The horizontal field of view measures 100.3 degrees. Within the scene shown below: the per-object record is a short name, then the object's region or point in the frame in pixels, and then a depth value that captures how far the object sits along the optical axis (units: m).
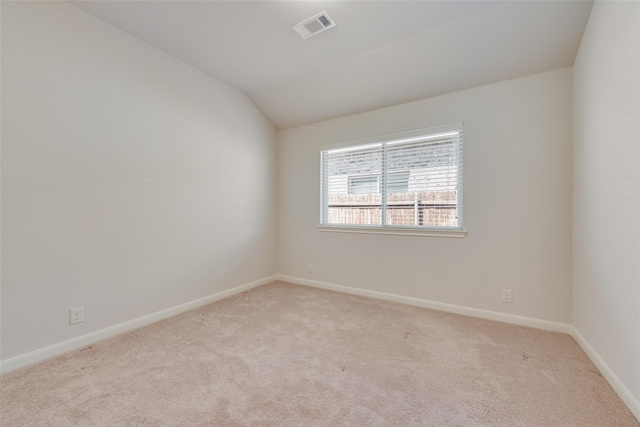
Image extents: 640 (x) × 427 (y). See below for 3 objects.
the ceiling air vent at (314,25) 2.14
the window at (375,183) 3.08
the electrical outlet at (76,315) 2.01
